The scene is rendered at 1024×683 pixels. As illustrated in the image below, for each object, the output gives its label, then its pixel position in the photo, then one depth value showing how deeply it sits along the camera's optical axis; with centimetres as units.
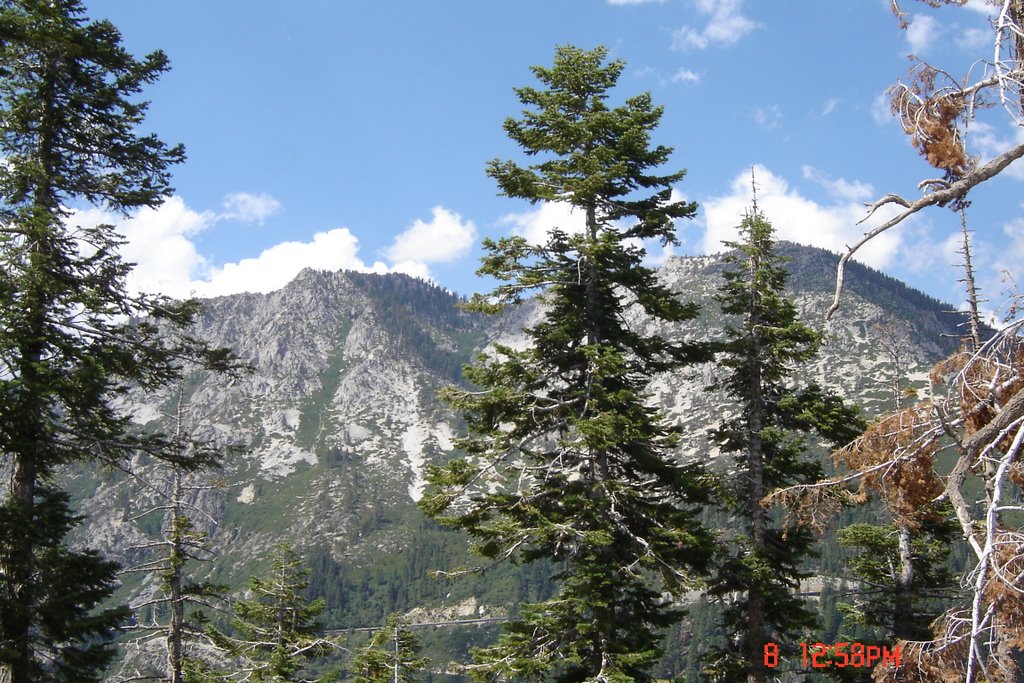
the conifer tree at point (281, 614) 2285
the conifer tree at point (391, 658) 2266
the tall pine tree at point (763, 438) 1766
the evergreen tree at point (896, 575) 2005
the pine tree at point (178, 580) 1780
